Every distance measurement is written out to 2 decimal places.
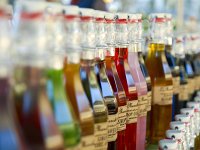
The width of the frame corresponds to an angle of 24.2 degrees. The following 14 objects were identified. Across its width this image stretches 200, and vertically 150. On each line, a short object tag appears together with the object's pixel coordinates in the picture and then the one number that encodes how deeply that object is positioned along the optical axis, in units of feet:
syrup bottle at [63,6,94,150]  2.32
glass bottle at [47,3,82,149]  2.16
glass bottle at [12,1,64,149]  1.92
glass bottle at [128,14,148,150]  3.56
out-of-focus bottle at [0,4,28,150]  1.85
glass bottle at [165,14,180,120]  4.45
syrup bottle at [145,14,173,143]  4.25
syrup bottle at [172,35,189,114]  4.90
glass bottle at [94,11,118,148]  2.87
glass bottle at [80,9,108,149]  2.56
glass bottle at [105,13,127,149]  3.15
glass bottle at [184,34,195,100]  5.27
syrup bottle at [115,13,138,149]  3.36
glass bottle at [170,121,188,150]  3.64
